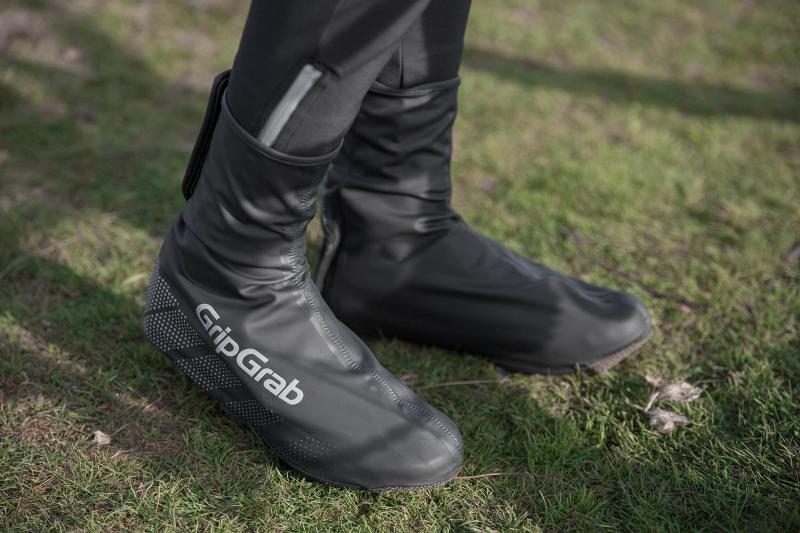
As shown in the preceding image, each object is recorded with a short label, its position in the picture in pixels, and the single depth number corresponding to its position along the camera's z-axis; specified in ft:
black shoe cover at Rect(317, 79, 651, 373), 4.89
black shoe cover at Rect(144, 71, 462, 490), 3.88
